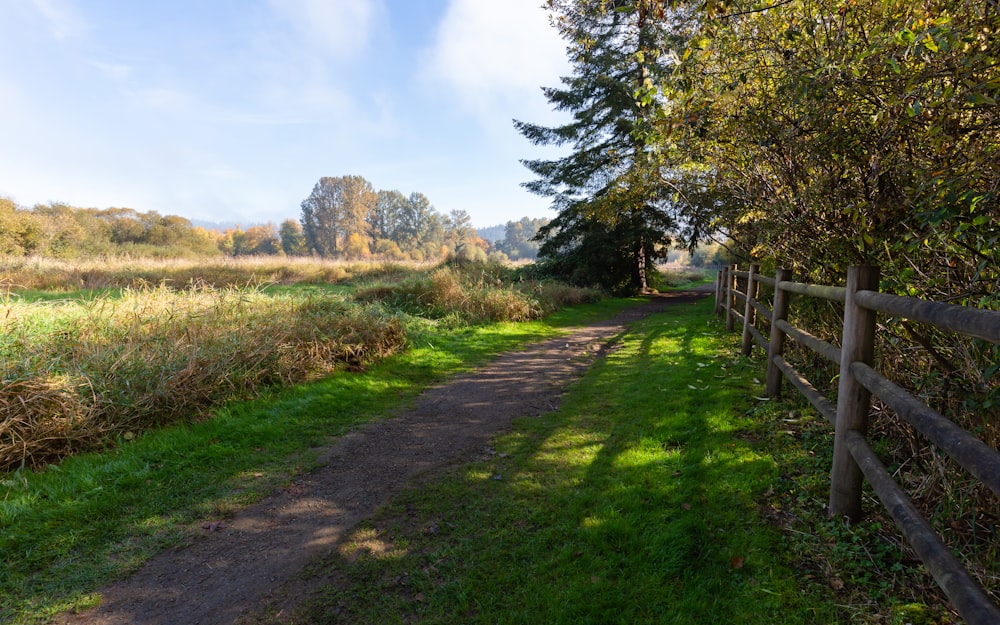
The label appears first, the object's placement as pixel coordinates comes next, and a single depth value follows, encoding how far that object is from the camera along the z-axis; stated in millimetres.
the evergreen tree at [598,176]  19188
